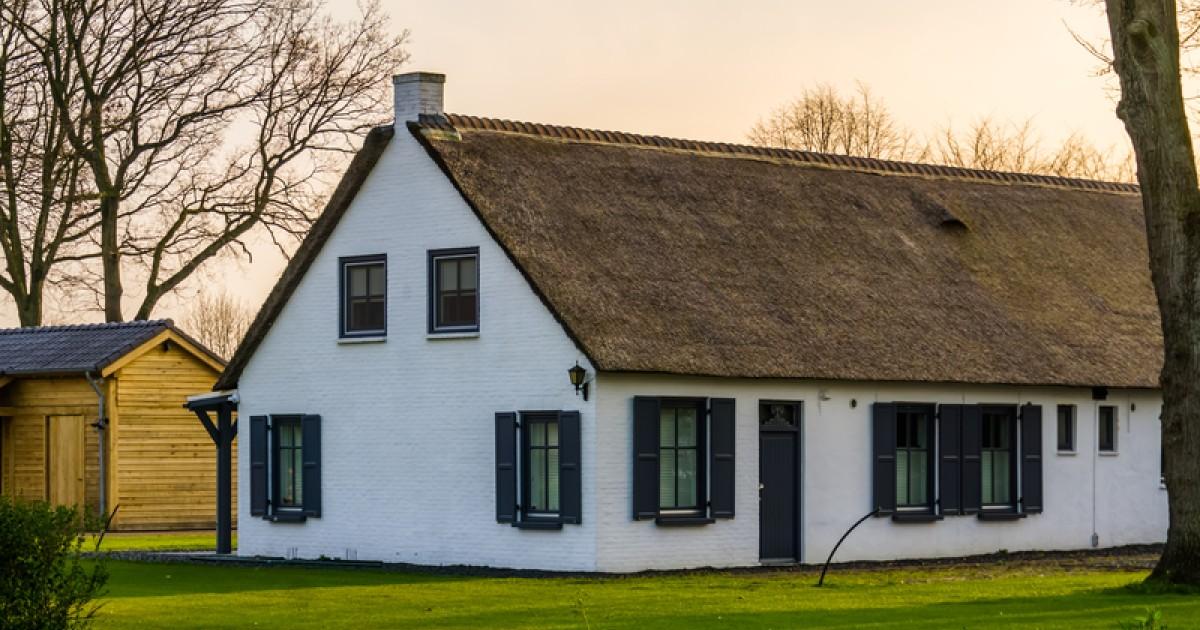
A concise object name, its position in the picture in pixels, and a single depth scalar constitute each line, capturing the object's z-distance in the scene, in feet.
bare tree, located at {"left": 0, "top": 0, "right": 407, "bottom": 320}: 150.61
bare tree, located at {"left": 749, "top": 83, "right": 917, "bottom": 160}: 206.90
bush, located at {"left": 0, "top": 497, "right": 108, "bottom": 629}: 56.29
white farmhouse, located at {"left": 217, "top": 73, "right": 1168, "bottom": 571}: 95.30
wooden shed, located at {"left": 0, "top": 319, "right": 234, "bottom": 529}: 138.72
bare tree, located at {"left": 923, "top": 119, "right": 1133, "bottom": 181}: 218.38
